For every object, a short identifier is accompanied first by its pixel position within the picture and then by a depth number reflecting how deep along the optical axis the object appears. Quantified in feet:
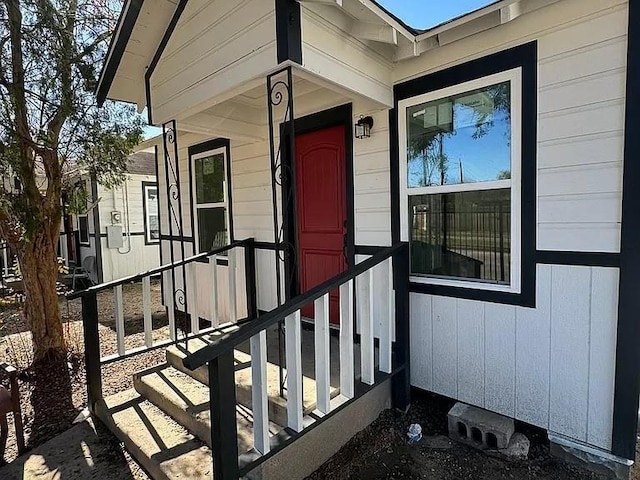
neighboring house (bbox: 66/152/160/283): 31.27
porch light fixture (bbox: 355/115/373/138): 10.64
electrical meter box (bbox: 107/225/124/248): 31.27
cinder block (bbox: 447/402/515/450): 8.34
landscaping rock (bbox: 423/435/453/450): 8.64
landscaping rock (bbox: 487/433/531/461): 8.12
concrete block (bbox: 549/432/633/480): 7.33
